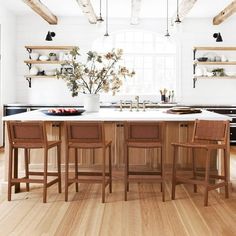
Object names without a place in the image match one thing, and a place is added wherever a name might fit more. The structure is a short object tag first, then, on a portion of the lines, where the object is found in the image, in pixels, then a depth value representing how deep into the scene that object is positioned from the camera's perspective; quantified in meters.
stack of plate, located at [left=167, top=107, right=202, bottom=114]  3.30
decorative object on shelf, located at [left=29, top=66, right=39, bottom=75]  5.82
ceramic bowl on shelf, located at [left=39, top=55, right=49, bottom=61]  5.81
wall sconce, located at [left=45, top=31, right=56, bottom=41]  5.76
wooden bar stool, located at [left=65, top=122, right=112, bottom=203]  2.73
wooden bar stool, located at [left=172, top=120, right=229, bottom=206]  2.81
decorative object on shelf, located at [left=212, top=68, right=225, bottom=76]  5.82
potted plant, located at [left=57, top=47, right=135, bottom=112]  3.35
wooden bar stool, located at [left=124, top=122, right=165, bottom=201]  2.77
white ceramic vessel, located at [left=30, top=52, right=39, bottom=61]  5.81
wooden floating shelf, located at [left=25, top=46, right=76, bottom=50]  5.81
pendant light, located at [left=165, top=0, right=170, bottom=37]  5.08
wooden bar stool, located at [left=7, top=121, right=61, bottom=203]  2.72
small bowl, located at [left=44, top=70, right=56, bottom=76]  5.88
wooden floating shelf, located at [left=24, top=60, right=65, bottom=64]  5.82
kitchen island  3.28
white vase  3.51
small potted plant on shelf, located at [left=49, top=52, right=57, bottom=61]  5.80
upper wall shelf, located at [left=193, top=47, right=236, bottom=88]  5.77
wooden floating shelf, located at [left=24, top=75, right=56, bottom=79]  5.82
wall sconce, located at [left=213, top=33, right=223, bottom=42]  5.70
